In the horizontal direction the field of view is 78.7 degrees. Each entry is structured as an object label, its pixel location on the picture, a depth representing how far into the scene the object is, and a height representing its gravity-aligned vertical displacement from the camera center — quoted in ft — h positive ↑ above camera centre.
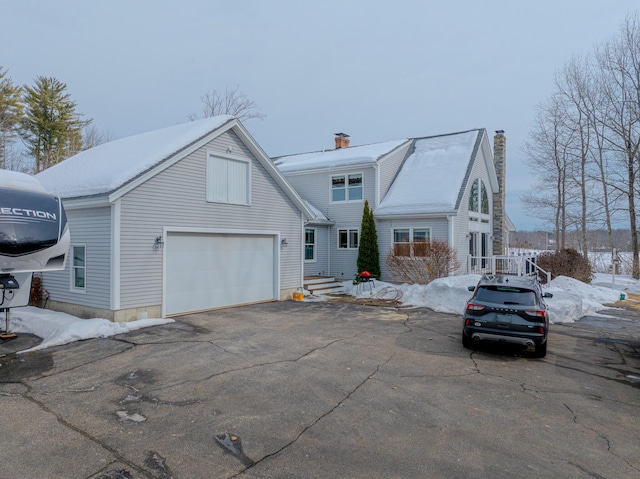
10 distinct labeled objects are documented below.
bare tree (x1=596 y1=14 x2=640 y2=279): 72.08 +26.66
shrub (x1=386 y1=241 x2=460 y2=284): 53.62 -1.51
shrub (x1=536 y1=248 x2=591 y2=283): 59.93 -2.20
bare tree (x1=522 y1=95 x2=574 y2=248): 90.89 +19.20
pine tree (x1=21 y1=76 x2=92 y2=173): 102.78 +34.43
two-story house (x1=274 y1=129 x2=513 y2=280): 58.44 +9.06
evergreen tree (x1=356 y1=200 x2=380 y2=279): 59.06 +0.68
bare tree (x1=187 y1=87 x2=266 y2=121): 103.14 +39.48
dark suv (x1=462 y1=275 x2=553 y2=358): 24.09 -4.12
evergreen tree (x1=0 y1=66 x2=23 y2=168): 91.15 +34.64
